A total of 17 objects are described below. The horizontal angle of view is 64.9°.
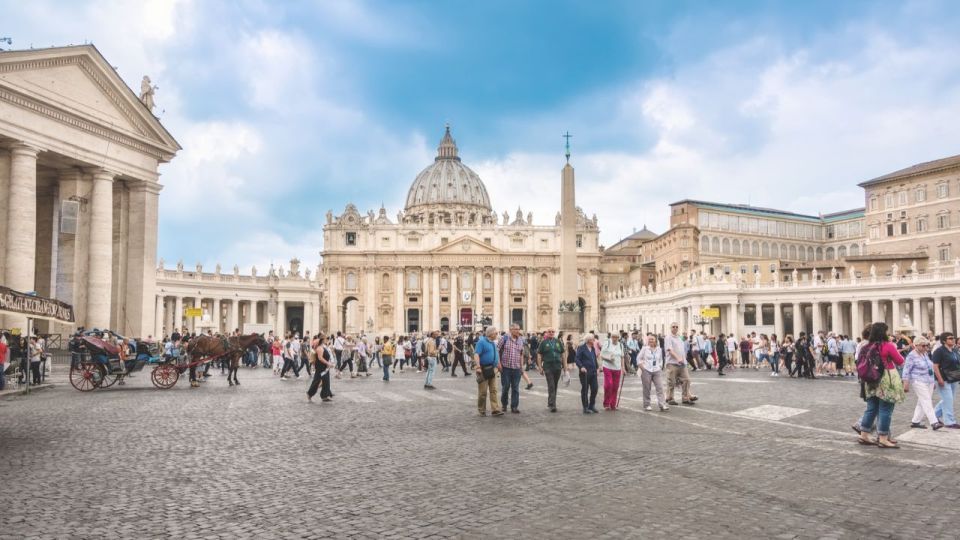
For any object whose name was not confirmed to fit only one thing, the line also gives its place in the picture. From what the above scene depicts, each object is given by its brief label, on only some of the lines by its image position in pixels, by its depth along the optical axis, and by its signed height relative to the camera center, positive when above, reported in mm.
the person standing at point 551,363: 13633 -761
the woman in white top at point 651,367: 13203 -822
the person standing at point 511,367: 13086 -795
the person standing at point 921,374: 10188 -754
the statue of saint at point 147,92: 29438 +9023
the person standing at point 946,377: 11000 -865
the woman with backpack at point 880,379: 8828 -711
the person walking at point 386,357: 21812 -1015
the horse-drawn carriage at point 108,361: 16875 -878
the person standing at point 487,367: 12578 -767
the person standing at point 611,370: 13633 -897
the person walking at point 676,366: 13633 -861
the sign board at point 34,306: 11055 +284
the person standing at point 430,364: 19370 -1103
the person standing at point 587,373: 12984 -897
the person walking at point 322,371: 14961 -982
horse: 19188 -608
